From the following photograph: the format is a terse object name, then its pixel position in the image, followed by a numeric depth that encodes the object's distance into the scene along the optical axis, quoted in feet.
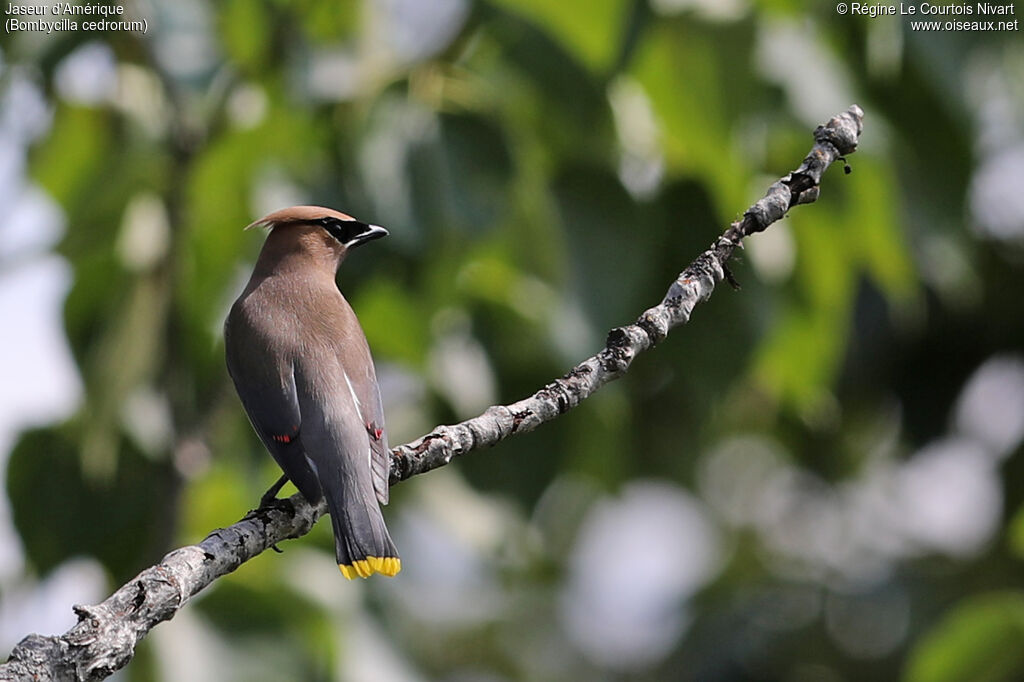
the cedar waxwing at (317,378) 17.26
